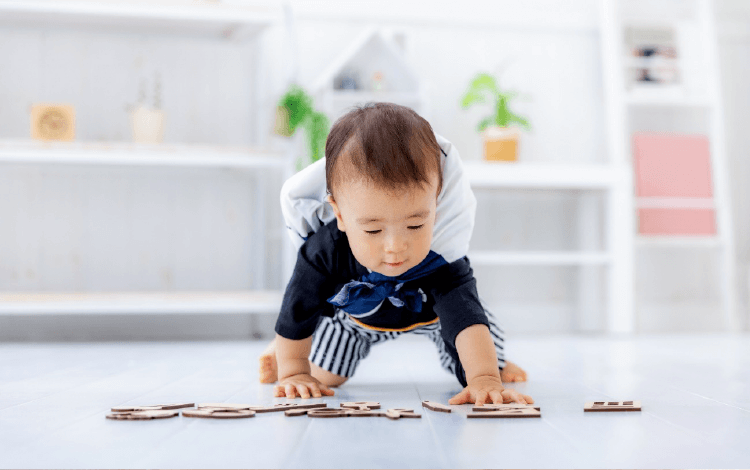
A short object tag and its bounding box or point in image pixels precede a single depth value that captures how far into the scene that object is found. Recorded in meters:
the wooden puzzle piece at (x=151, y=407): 0.85
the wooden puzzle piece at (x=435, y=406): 0.86
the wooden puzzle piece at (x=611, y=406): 0.87
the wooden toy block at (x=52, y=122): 2.14
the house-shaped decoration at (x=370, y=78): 2.37
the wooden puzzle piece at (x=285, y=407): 0.86
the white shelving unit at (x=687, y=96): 2.52
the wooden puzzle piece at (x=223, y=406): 0.85
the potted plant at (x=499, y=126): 2.33
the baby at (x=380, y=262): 0.90
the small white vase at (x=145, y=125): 2.19
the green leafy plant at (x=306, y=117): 2.15
